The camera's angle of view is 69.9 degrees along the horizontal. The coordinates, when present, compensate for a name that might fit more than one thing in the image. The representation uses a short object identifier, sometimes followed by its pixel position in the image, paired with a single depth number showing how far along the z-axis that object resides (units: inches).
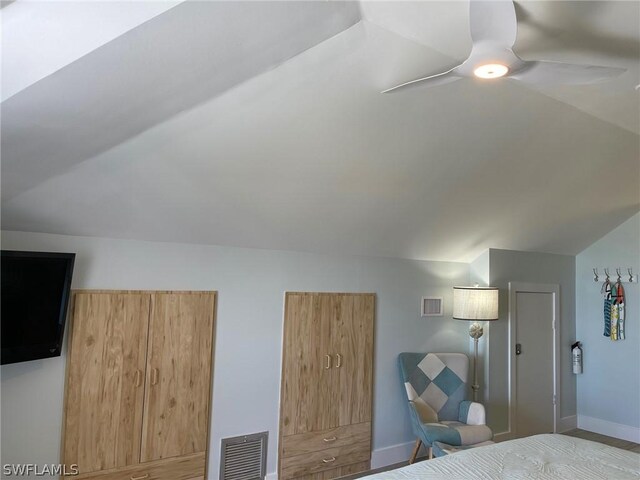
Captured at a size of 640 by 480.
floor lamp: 165.3
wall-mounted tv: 91.6
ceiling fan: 57.3
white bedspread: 86.7
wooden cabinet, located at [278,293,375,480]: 141.3
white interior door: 189.9
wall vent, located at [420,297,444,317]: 174.9
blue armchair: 151.6
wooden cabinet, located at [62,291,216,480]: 108.9
